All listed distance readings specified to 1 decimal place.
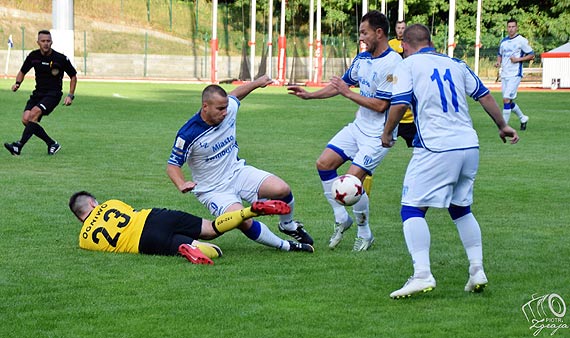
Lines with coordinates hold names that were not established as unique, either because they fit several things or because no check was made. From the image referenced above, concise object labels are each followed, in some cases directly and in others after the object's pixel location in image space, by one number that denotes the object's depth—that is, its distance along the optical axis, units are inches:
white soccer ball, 622.2
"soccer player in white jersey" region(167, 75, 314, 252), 651.5
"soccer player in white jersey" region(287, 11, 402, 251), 679.7
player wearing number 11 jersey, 534.0
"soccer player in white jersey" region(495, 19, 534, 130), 1780.3
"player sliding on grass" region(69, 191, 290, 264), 633.0
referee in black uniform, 1294.3
